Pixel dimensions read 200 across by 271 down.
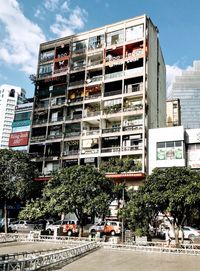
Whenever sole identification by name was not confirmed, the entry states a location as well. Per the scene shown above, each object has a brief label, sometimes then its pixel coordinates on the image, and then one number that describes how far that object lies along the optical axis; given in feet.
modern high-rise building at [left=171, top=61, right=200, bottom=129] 499.92
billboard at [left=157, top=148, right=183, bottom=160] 138.10
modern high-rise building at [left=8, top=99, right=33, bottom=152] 184.14
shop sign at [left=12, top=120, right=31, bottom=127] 189.49
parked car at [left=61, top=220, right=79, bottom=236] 115.03
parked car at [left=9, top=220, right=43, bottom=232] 126.11
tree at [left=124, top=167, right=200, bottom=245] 81.46
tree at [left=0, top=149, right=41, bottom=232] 128.47
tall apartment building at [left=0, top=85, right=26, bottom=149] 489.67
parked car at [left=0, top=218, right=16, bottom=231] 132.92
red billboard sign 183.73
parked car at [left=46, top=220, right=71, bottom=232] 117.69
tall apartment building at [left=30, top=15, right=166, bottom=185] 155.33
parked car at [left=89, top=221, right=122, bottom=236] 110.01
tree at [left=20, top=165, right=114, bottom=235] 104.88
